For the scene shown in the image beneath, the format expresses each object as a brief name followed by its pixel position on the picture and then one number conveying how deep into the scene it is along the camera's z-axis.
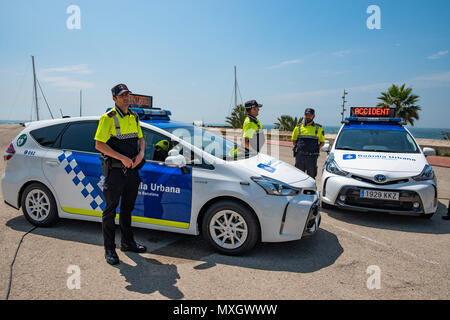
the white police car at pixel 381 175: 5.09
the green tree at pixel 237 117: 36.84
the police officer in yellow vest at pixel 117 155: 3.60
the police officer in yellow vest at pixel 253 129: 5.65
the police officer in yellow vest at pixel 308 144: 6.57
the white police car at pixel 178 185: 3.76
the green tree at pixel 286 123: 35.56
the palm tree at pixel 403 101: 38.41
